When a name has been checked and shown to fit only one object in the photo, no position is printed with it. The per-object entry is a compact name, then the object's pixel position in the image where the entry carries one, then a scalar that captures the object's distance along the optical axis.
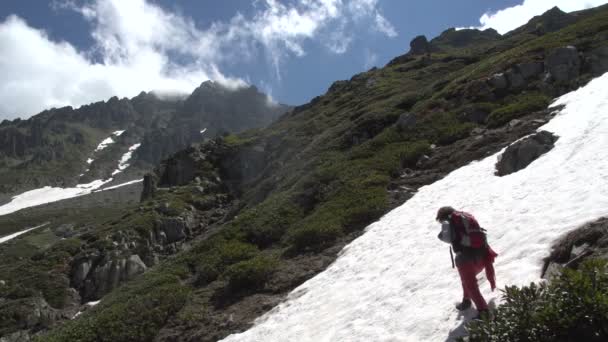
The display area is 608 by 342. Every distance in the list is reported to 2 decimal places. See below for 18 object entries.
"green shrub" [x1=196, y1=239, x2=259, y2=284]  20.14
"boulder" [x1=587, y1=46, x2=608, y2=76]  27.30
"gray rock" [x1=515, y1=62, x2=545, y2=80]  32.19
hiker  8.64
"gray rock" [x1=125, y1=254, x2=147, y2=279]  37.34
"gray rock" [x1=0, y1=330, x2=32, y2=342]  26.31
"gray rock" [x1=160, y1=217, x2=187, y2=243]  46.56
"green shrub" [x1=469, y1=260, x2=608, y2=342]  5.86
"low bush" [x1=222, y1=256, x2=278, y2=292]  17.41
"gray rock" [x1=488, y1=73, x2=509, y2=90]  32.62
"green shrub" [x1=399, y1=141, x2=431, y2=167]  26.42
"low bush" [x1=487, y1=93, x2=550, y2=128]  25.78
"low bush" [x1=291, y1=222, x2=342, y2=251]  19.55
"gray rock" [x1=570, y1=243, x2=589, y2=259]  8.47
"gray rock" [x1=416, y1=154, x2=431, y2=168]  25.73
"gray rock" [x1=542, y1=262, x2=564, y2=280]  8.31
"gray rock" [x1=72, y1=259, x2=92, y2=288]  39.24
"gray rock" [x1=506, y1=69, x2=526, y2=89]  31.88
